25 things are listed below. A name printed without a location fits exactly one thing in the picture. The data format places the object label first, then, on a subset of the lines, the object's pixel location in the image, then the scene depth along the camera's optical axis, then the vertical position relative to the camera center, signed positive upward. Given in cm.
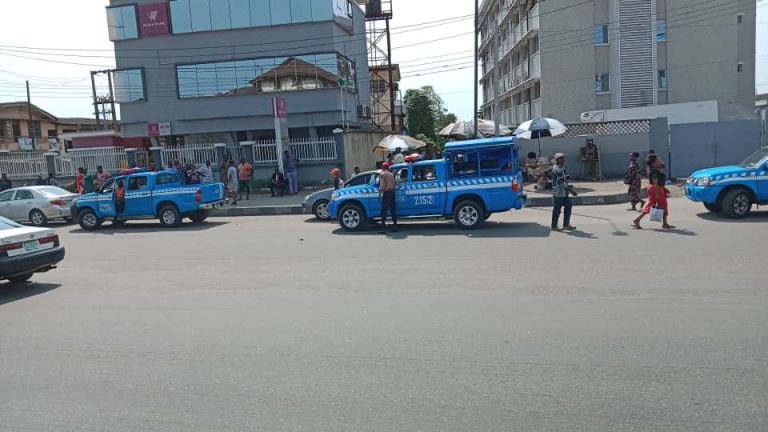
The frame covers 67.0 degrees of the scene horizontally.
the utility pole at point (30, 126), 4709 +472
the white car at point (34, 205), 1803 -73
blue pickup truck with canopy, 1282 -69
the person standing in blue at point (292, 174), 2281 -31
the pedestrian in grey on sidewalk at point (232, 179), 2149 -34
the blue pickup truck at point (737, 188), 1261 -106
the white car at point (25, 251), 817 -101
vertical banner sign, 2254 +185
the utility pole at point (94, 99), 4455 +632
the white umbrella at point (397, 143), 2267 +63
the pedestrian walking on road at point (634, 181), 1483 -91
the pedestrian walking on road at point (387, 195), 1287 -77
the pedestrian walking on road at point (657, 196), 1172 -106
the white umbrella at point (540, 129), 2062 +80
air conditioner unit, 3356 +304
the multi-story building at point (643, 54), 3125 +500
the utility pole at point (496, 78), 2149 +285
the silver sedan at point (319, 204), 1641 -110
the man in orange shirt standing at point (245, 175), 2197 -25
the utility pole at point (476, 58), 2344 +414
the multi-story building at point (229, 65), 2888 +531
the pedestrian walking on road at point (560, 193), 1226 -92
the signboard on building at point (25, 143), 4562 +311
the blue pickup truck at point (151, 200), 1596 -71
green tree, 6238 +467
